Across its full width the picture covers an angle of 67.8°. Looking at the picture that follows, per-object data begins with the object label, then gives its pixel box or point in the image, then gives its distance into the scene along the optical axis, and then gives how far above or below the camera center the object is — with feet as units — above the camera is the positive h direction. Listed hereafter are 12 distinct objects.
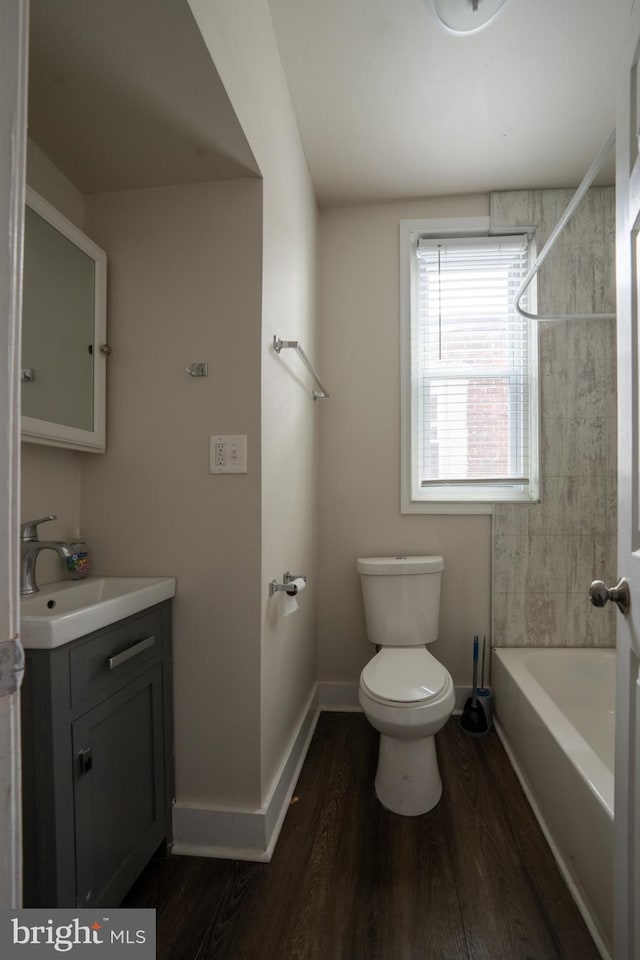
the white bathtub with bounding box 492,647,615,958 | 3.84 -2.97
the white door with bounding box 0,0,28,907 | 1.67 +0.25
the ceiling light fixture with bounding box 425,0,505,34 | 4.48 +4.48
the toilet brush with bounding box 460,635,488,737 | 6.92 -3.52
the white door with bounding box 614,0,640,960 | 2.84 -0.24
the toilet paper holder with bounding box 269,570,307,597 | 5.03 -1.16
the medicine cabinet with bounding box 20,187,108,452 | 4.01 +1.34
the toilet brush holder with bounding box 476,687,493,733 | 7.07 -3.32
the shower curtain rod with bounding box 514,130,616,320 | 3.83 +2.60
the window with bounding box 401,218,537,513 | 7.72 +1.79
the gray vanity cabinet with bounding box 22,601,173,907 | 3.14 -2.15
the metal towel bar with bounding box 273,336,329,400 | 5.15 +1.46
